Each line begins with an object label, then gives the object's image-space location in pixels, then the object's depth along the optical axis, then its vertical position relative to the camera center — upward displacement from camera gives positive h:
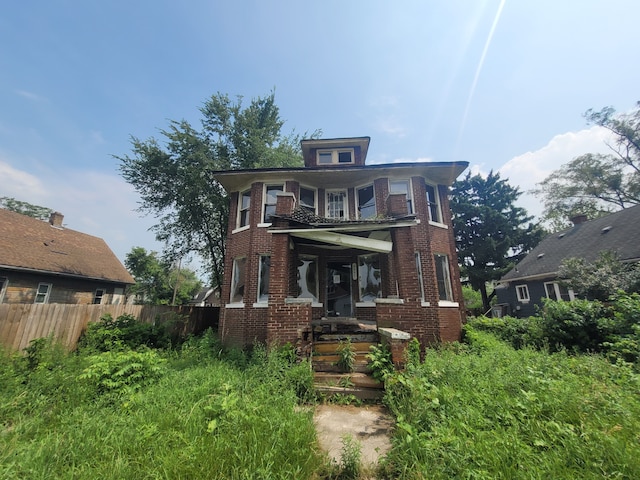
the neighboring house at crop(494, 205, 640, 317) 13.52 +2.82
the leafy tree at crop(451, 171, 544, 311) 22.66 +6.46
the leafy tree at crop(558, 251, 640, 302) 9.18 +1.00
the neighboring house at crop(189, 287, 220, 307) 40.34 +0.55
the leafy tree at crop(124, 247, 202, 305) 33.53 +2.85
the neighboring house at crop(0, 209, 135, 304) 12.73 +2.05
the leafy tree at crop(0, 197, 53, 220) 32.41 +12.19
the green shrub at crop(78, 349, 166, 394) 4.35 -1.29
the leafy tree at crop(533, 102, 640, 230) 20.47 +10.83
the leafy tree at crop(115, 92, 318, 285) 13.78 +7.45
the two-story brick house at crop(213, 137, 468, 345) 9.08 +1.96
